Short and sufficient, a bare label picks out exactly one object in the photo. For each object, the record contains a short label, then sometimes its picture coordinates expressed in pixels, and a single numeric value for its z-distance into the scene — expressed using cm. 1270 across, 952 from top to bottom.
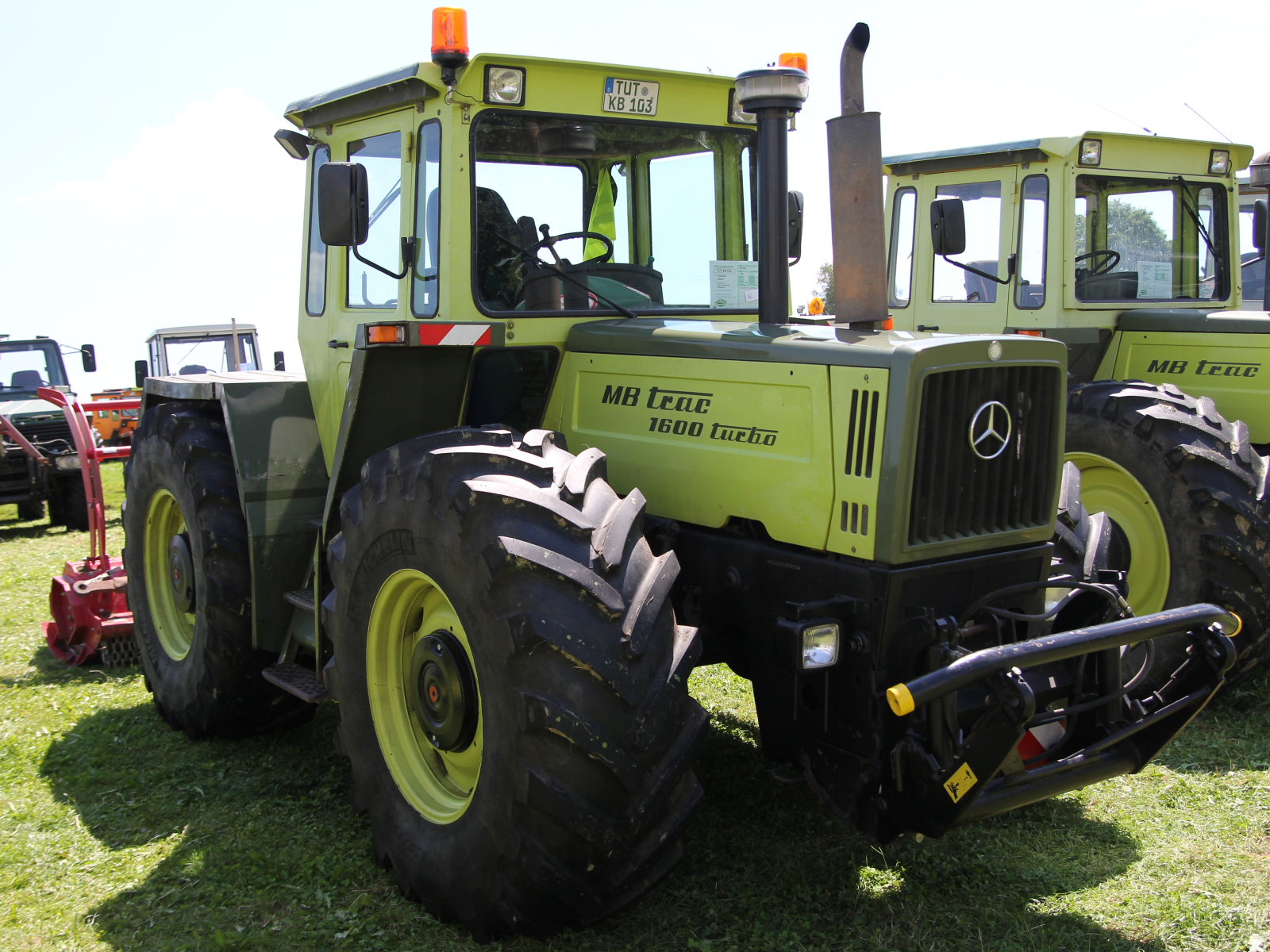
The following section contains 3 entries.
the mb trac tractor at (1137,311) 535
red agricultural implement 633
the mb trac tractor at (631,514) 300
